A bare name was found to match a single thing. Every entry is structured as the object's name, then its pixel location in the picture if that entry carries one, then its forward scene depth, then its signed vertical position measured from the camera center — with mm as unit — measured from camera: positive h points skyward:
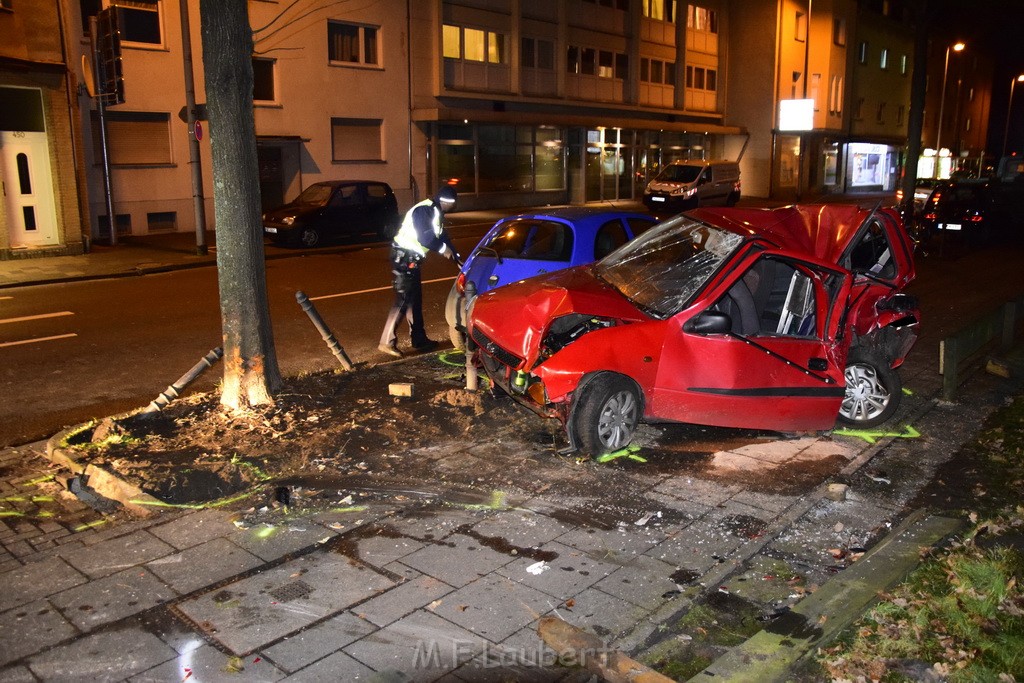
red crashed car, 6402 -1206
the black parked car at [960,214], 22062 -919
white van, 32625 -211
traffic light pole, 20125 +812
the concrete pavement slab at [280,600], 4160 -2174
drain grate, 4480 -2172
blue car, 9008 -698
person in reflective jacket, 9469 -749
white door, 18656 -58
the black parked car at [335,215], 20609 -775
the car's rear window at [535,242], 9094 -650
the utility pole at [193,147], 18172 +846
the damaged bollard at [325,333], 8164 -1477
